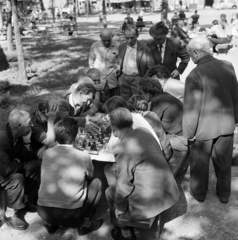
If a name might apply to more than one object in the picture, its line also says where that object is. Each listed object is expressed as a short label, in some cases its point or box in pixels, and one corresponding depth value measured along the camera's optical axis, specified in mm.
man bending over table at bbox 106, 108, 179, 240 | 2992
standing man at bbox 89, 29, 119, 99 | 6457
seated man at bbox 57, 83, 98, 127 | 4610
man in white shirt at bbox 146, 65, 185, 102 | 5086
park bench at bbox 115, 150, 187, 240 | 3127
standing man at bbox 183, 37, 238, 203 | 3670
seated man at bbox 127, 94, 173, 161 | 4113
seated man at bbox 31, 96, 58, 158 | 4246
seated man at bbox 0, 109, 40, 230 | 3479
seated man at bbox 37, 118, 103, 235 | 3193
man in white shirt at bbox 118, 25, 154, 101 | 6203
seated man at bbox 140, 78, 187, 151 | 4375
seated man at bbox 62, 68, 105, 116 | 5090
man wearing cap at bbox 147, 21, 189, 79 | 6285
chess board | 3847
